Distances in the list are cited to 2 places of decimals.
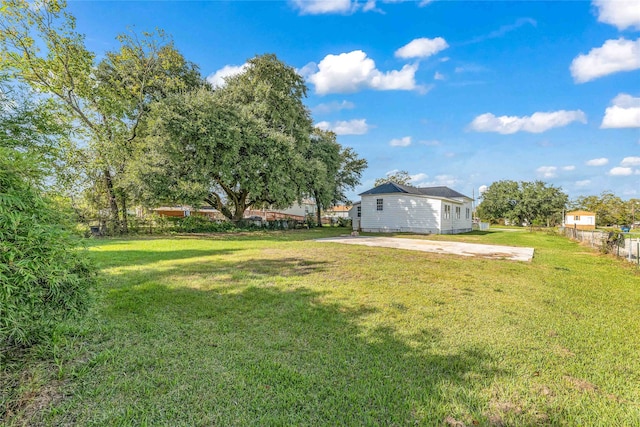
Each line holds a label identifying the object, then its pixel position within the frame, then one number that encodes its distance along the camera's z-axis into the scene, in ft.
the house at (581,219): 133.20
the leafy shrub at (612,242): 32.39
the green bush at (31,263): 6.28
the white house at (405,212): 66.49
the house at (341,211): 190.43
